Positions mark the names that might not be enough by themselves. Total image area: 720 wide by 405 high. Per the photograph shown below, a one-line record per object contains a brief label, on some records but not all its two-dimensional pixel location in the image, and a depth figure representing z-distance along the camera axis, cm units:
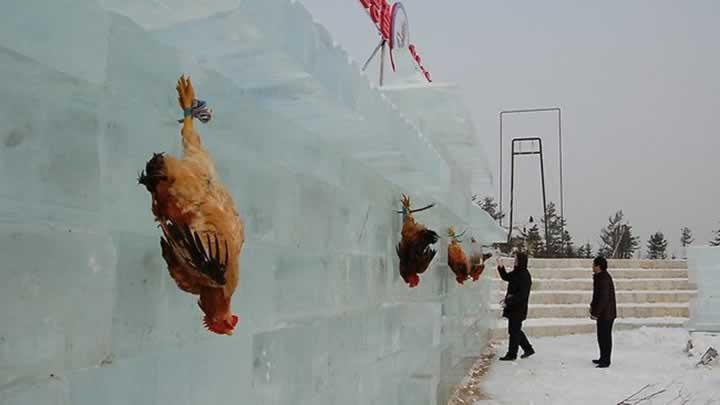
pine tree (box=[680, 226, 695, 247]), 4910
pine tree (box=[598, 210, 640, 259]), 3382
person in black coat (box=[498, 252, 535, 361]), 972
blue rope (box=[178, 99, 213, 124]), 179
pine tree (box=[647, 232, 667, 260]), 4247
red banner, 609
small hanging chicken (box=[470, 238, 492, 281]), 798
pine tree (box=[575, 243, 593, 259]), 3103
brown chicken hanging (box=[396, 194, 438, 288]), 460
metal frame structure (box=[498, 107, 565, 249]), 2149
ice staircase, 1346
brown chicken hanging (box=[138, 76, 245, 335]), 158
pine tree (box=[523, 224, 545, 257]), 2359
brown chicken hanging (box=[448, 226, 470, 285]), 689
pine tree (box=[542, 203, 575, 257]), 2478
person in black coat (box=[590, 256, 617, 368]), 916
